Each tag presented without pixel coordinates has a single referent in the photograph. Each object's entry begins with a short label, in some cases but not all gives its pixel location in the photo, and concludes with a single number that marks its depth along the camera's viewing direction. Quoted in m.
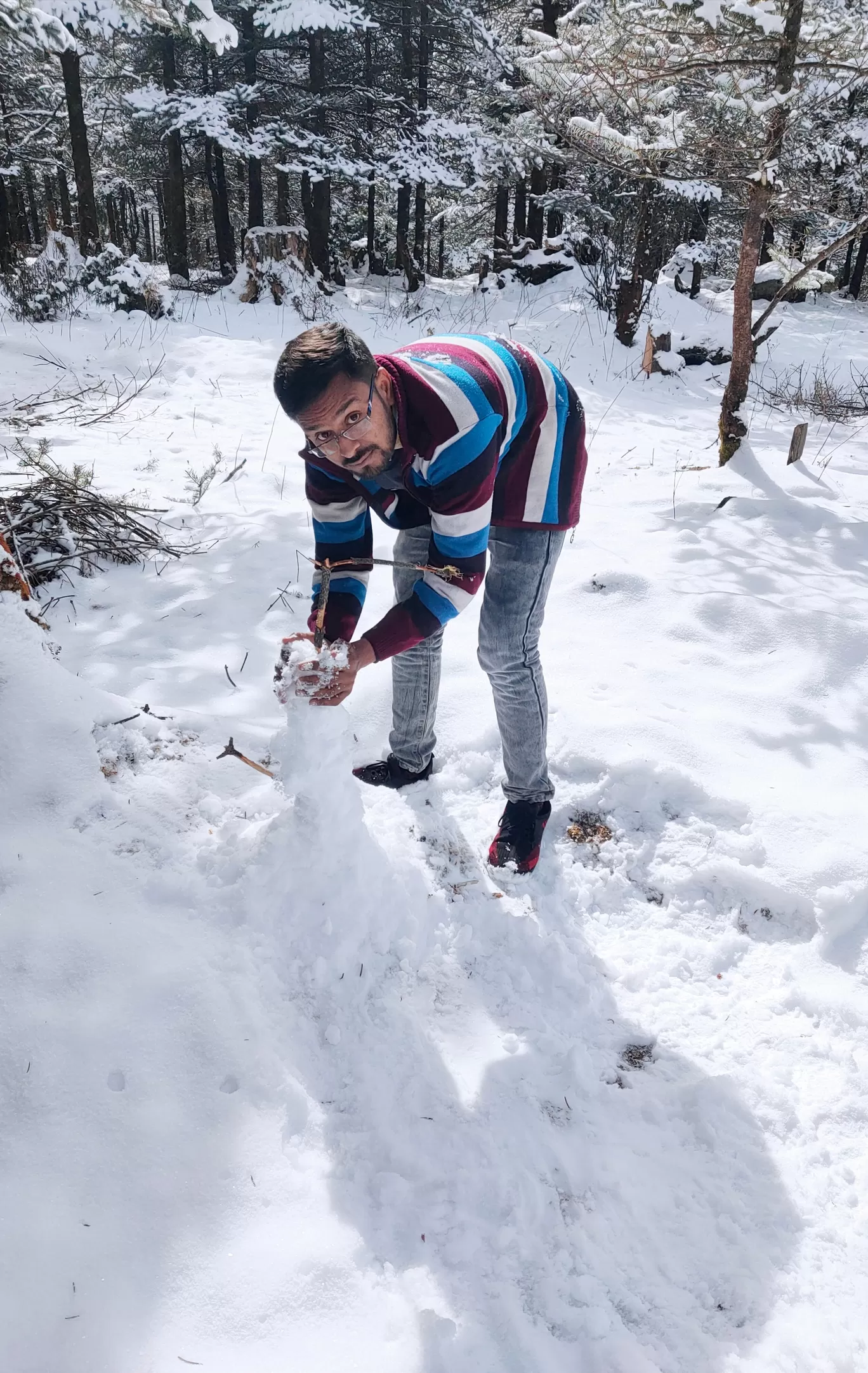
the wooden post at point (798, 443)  5.33
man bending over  1.69
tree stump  11.04
